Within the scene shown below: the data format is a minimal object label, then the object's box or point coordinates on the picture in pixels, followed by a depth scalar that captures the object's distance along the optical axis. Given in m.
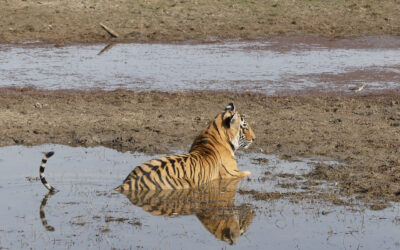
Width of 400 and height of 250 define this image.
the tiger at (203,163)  17.91
